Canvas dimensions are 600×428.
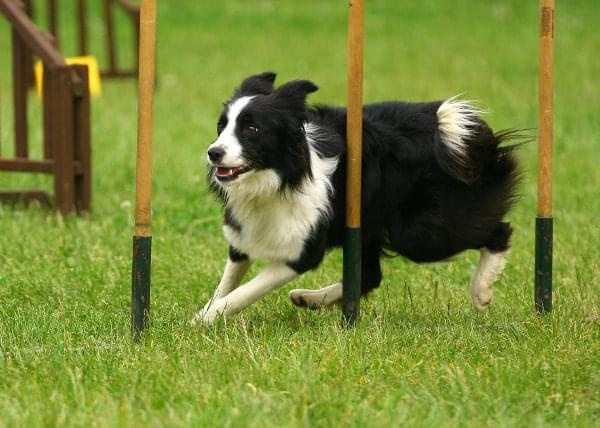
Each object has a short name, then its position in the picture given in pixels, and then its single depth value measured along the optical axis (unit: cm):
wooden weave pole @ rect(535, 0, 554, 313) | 942
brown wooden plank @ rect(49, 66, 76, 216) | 1441
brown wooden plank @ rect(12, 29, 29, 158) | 1598
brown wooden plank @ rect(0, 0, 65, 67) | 1457
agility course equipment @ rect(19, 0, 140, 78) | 2566
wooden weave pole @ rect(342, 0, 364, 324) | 930
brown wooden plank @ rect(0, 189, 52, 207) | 1537
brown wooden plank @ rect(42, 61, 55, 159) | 1464
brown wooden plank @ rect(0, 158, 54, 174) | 1465
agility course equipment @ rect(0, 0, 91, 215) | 1446
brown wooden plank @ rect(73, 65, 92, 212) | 1461
